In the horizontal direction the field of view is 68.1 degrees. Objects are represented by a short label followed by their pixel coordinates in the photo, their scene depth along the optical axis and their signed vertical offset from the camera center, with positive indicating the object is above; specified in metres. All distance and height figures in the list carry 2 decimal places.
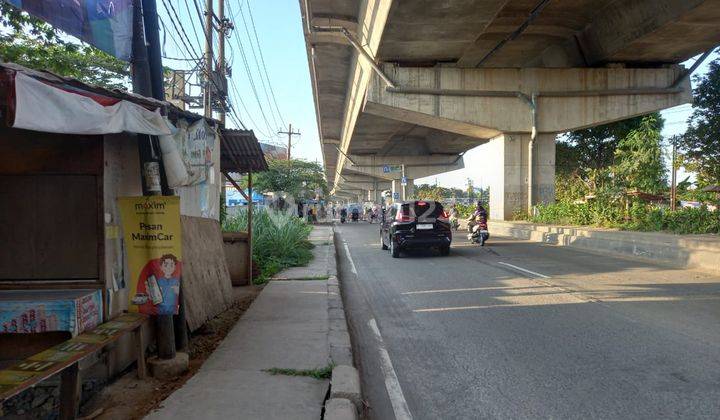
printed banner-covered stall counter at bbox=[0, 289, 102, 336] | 4.50 -0.87
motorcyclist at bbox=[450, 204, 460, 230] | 27.62 -0.38
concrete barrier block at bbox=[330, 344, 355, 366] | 5.40 -1.52
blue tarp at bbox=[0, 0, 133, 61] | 5.48 +2.09
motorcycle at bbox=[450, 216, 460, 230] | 29.71 -0.68
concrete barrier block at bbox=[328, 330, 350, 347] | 6.10 -1.51
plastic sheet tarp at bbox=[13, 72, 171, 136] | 3.57 +0.75
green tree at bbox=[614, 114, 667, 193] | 21.80 +1.97
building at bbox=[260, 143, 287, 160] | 61.46 +7.58
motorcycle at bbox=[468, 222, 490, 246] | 18.88 -0.78
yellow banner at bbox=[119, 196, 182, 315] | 5.07 -0.37
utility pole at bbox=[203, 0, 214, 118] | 16.25 +5.04
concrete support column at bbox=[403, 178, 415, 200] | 54.76 +2.36
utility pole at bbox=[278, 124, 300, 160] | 56.44 +8.43
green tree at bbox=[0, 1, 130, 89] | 7.97 +2.84
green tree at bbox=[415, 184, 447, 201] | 67.93 +2.91
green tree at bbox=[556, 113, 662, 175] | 30.84 +3.89
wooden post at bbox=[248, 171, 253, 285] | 10.46 -0.36
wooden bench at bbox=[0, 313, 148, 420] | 3.46 -1.08
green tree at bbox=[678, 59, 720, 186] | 23.17 +3.82
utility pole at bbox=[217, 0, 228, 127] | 20.47 +6.80
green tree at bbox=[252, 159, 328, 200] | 38.31 +2.49
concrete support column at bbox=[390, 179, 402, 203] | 59.28 +2.69
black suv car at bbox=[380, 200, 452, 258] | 16.08 -0.48
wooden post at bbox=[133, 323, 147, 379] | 5.03 -1.32
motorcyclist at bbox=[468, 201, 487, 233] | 18.95 -0.17
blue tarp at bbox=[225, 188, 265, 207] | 38.69 +1.07
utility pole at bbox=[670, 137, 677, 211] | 25.97 +1.76
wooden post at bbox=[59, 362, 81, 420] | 4.05 -1.38
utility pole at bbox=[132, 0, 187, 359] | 5.14 +1.31
